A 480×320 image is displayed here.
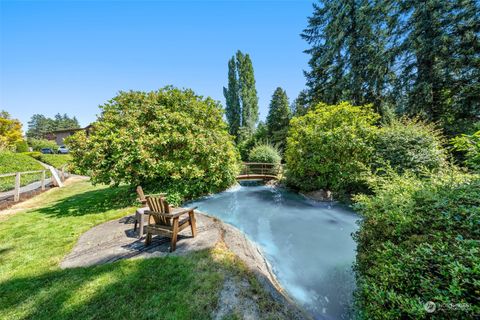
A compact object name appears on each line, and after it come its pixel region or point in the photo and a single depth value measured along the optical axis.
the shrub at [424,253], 1.48
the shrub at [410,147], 7.06
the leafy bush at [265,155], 14.42
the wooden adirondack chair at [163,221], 4.01
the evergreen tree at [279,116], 20.78
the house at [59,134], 41.01
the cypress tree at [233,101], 29.60
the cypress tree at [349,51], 13.81
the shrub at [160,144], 7.17
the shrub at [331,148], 8.50
